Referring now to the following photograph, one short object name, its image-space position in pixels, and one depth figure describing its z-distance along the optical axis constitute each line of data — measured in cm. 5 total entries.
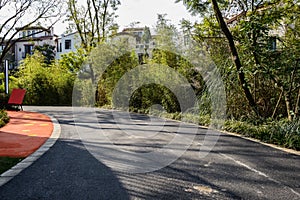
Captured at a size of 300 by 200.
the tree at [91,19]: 1839
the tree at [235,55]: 739
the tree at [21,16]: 1330
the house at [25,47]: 3662
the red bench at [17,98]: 1240
